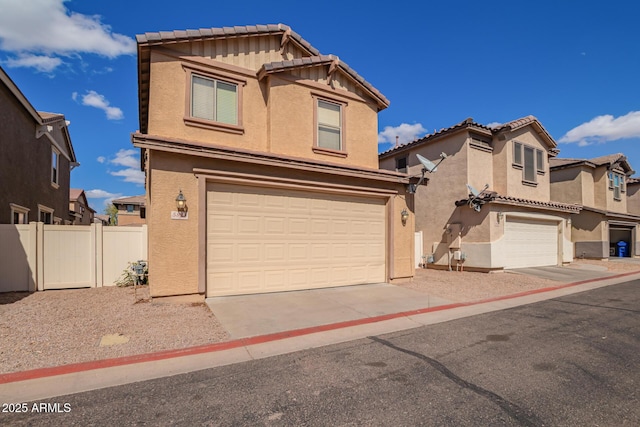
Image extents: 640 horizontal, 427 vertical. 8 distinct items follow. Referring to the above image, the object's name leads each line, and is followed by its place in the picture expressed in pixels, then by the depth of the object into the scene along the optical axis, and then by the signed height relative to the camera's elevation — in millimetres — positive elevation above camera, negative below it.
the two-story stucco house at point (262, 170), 7609 +1340
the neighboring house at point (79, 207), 25852 +1263
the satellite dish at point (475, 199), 13766 +858
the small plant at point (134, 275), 9586 -1655
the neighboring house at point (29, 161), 12047 +2606
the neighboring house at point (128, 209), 37594 +1305
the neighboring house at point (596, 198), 20875 +1436
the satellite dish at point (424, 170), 11125 +1755
